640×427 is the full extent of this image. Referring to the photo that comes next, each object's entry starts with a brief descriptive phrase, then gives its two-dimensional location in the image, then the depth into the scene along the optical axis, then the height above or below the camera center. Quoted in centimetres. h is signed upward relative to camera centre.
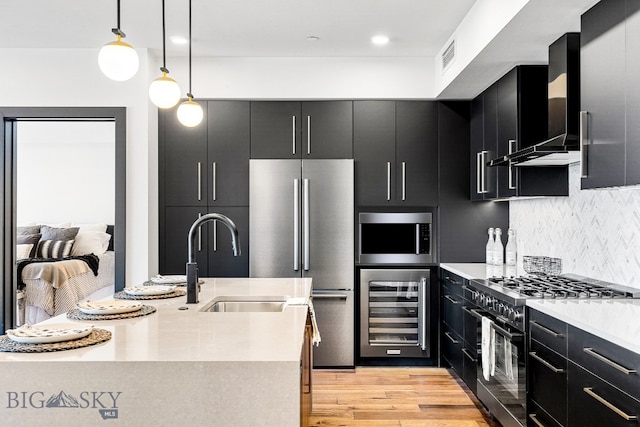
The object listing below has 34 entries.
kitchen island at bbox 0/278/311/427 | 156 -47
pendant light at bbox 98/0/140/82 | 213 +64
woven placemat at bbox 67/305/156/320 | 220 -38
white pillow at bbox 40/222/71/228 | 753 -4
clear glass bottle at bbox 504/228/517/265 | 444 -24
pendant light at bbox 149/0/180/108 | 267 +63
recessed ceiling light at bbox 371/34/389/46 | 415 +139
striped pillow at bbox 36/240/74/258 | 682 -33
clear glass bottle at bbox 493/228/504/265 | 439 -25
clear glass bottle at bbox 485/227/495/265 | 445 -23
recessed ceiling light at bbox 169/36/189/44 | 415 +139
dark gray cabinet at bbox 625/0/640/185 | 219 +52
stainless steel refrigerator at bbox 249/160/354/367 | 460 -6
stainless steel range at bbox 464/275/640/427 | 277 -56
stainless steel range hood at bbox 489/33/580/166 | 282 +63
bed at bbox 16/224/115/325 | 569 -50
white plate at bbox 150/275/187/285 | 321 -34
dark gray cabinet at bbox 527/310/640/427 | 180 -61
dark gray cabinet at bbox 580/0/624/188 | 232 +58
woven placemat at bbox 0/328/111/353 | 166 -38
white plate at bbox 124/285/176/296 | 277 -35
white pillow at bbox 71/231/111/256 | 702 -28
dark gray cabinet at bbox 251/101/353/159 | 473 +80
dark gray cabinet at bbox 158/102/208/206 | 472 +51
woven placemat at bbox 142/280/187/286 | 319 -36
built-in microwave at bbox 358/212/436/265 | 472 -14
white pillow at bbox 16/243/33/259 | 665 -35
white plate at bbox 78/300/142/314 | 225 -36
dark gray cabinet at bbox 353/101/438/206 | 474 +60
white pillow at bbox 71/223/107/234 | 761 -7
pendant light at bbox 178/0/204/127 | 307 +61
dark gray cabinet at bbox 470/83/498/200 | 406 +61
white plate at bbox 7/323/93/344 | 171 -36
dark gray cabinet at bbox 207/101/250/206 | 473 +72
